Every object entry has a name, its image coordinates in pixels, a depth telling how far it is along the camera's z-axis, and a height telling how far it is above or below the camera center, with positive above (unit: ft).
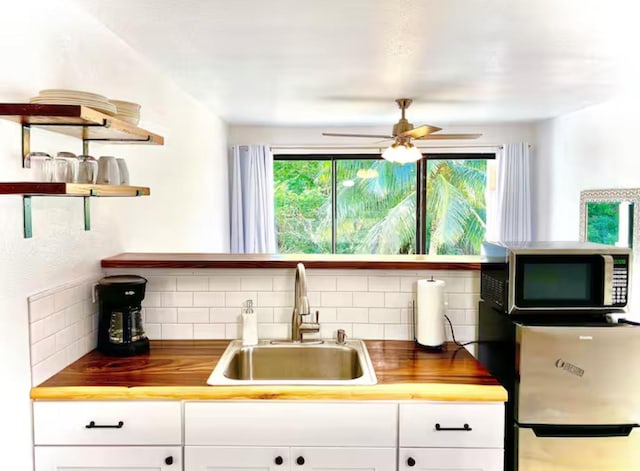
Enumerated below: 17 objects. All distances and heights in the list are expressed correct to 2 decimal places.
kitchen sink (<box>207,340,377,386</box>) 6.63 -1.91
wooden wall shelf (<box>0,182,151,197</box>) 4.52 +0.25
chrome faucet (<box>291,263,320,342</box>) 6.47 -1.24
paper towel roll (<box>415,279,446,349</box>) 6.53 -1.23
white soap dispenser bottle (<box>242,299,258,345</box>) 6.72 -1.49
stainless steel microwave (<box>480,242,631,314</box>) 5.71 -0.72
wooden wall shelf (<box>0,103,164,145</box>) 4.63 +0.94
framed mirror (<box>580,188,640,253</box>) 12.71 +0.01
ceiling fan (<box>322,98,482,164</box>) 13.57 +2.04
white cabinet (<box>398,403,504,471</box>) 5.29 -2.27
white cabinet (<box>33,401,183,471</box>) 5.27 -2.27
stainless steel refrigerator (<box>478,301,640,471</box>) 5.41 -1.94
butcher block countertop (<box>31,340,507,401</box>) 5.24 -1.78
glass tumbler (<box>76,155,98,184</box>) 5.35 +0.50
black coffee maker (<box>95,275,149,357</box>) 6.35 -1.25
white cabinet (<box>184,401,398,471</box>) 5.27 -2.28
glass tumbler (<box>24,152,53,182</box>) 5.04 +0.51
